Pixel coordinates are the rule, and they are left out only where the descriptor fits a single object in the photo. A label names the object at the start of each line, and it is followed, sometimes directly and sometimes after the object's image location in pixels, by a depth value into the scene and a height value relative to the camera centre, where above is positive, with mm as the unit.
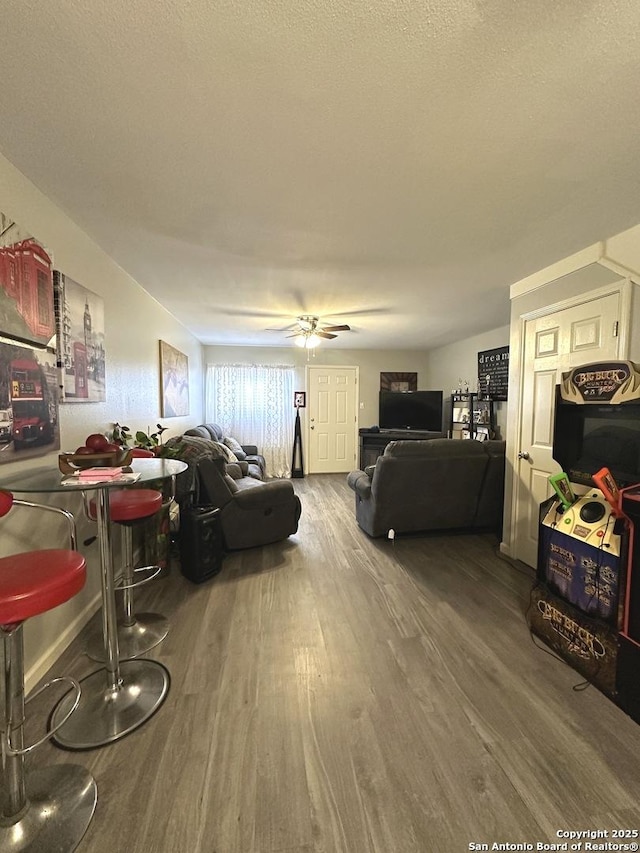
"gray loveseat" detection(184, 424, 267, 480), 4650 -747
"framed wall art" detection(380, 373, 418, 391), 6602 +511
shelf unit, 4629 -142
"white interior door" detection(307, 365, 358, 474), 6411 -257
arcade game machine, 1507 -664
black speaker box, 2498 -1077
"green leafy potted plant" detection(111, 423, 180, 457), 2463 -284
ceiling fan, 3916 +949
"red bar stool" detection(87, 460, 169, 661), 1649 -1148
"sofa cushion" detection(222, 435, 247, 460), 5051 -677
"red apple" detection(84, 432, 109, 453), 1443 -175
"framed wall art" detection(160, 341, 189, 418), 3664 +273
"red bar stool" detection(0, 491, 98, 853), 922 -960
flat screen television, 5891 -61
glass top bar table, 1318 -1334
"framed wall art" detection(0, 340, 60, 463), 1441 +3
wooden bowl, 1381 -245
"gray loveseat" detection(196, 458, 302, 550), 2830 -918
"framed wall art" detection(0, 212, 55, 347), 1417 +538
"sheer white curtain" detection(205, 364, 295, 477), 6055 -17
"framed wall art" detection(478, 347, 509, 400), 4420 +488
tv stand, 5898 -579
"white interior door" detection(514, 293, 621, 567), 2252 +285
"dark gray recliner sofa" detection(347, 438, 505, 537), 3070 -777
